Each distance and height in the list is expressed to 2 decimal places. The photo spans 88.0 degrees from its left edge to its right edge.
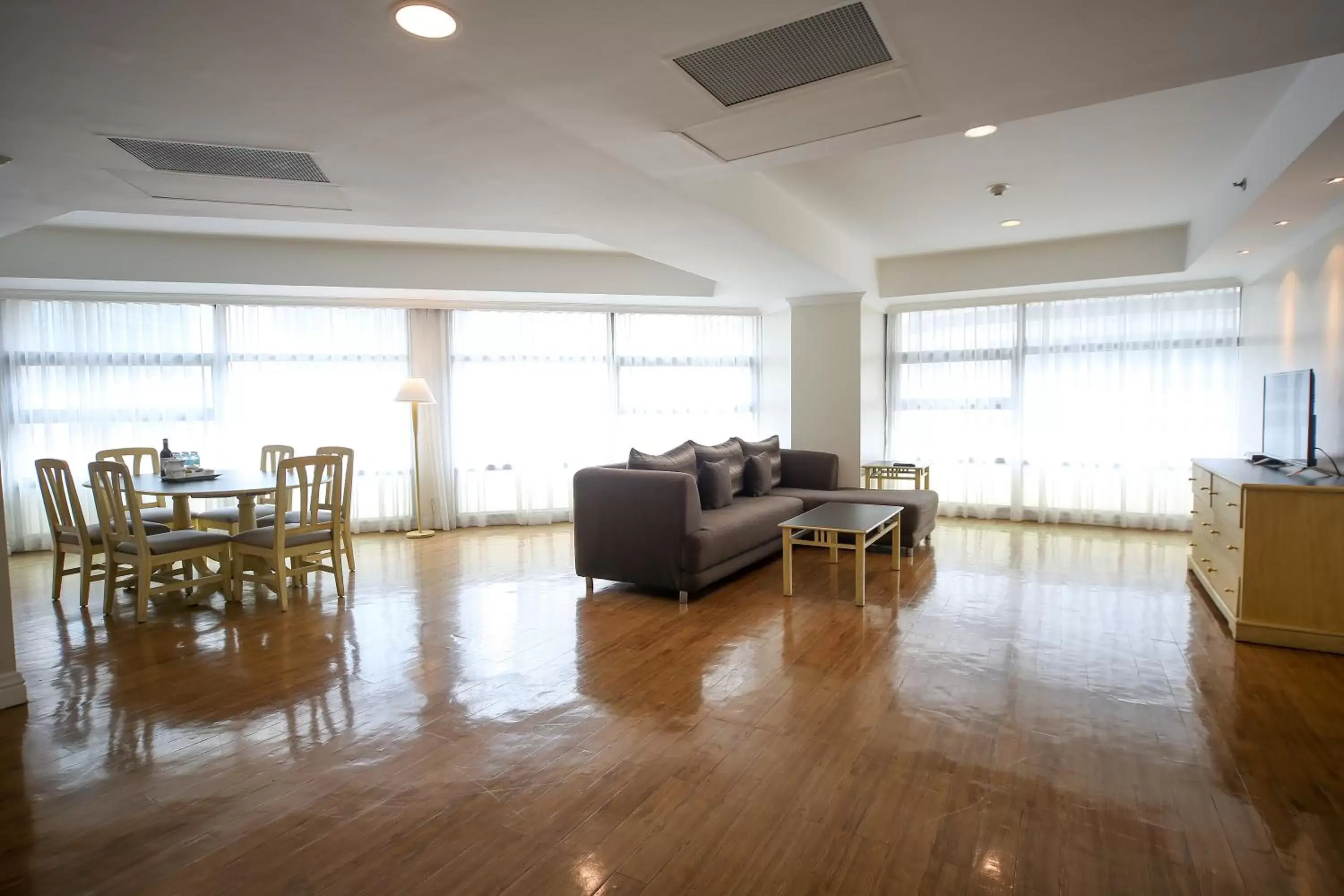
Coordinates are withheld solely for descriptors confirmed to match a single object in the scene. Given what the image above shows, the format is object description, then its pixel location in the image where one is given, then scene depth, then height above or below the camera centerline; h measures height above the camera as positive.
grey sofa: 4.27 -0.75
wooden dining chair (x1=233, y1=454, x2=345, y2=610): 4.20 -0.73
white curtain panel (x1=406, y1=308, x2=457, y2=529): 7.04 -0.06
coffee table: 4.09 -0.69
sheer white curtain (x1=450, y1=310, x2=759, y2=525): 7.18 +0.25
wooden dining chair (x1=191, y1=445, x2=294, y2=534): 4.90 -0.68
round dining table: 4.18 -0.41
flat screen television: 3.85 -0.06
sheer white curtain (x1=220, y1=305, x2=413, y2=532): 6.54 +0.28
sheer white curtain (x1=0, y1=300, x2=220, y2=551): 6.06 +0.36
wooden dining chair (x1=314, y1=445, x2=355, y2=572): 4.70 -0.49
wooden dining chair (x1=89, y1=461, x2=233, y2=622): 3.95 -0.71
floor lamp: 6.39 +0.24
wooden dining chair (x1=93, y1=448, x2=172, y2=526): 5.04 -0.38
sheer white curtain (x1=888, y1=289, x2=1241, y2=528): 6.32 +0.09
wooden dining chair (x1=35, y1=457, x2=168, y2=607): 4.20 -0.66
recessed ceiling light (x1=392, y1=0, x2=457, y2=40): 1.98 +1.17
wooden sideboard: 3.28 -0.74
